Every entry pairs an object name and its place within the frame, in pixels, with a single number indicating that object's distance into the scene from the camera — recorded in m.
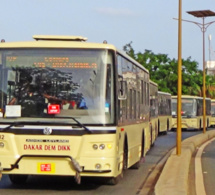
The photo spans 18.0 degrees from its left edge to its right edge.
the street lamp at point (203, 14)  43.28
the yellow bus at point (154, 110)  28.25
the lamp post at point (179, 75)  23.39
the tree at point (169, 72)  82.62
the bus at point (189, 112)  51.03
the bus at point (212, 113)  66.57
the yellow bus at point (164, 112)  39.22
